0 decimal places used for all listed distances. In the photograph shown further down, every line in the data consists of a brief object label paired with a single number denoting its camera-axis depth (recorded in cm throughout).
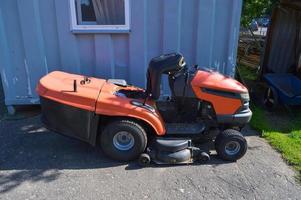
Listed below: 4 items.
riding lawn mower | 361
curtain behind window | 486
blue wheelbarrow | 536
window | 483
